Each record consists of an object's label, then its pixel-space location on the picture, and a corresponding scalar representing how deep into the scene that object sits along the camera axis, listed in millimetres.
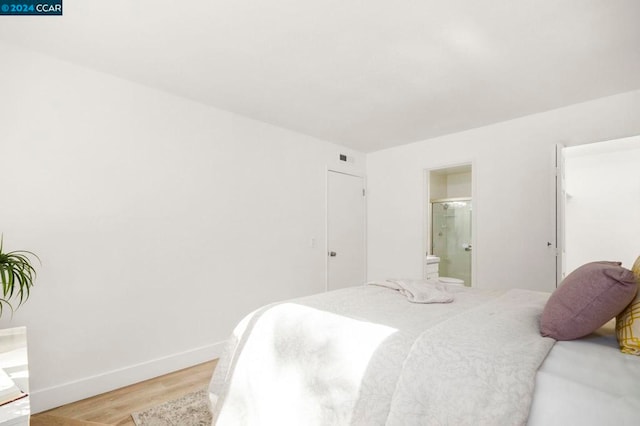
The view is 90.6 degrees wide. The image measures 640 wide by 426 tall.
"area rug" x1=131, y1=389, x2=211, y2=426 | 2035
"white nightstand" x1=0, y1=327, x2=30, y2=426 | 949
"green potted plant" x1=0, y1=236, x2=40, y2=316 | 1694
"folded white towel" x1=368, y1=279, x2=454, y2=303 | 2041
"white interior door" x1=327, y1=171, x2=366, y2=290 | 4449
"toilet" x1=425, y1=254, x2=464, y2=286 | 4971
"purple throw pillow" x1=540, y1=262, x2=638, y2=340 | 1217
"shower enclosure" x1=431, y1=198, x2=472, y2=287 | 5617
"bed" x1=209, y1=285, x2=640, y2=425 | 1016
